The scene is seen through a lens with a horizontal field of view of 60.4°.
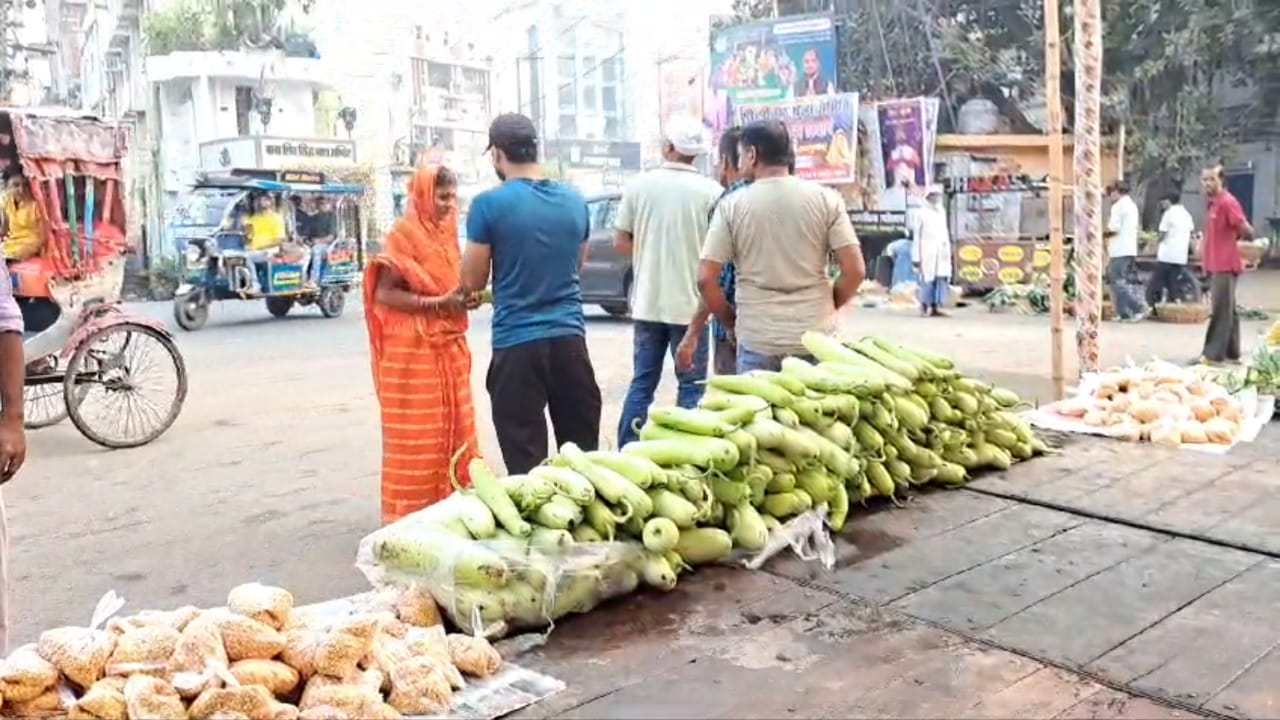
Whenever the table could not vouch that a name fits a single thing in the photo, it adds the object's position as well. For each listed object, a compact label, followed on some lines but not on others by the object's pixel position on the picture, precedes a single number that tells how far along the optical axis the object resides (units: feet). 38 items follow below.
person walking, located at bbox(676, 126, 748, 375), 15.98
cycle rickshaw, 23.12
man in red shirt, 31.12
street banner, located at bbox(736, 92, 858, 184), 59.00
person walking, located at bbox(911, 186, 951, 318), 49.47
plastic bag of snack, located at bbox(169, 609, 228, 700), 6.78
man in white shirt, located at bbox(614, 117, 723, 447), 17.04
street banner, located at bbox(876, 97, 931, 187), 57.16
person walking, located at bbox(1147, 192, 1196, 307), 41.91
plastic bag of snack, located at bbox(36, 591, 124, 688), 7.08
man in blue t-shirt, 13.25
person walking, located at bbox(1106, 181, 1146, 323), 44.45
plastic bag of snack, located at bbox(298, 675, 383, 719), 6.77
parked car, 46.03
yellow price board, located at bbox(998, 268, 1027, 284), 55.52
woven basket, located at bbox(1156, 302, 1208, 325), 43.06
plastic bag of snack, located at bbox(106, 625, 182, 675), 7.02
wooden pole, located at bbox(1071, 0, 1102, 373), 20.79
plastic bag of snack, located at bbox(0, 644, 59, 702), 6.84
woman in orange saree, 13.96
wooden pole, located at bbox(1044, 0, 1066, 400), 20.44
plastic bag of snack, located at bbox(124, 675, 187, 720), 6.53
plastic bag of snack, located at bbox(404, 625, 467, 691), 7.35
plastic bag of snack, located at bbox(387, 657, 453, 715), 7.00
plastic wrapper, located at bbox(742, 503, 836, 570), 9.77
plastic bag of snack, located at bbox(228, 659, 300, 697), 7.02
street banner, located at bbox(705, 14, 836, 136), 60.75
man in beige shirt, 14.48
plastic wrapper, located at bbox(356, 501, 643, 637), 8.24
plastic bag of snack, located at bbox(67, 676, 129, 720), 6.68
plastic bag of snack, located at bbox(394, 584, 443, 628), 8.17
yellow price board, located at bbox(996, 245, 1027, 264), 55.47
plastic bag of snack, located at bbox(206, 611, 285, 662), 7.27
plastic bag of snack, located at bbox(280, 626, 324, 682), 7.27
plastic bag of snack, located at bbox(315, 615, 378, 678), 7.19
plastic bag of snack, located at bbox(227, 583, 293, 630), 7.63
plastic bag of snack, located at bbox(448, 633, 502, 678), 7.50
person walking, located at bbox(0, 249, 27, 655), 9.05
